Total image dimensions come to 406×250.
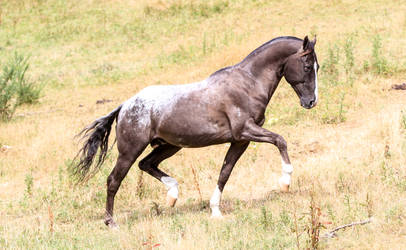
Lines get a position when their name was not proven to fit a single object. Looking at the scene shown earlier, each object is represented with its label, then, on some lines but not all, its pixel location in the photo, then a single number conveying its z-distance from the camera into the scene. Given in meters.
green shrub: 29.91
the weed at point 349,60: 26.94
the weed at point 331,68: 26.84
